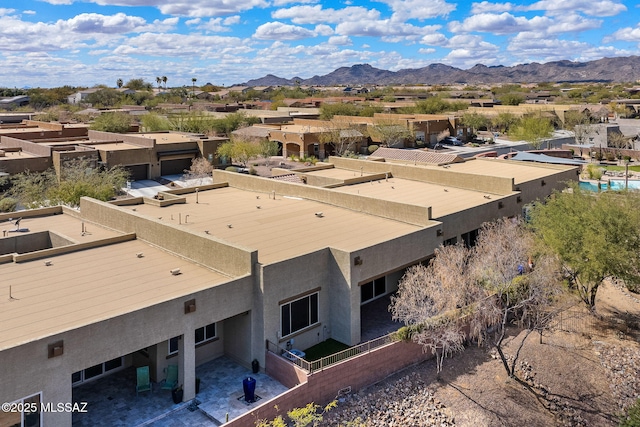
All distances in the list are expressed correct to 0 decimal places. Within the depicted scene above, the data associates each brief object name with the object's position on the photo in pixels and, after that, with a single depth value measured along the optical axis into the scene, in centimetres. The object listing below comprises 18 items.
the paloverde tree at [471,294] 2169
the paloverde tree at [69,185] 3562
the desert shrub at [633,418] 1609
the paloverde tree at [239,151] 5762
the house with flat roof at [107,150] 4794
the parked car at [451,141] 8200
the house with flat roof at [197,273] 1631
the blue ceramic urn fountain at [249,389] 1823
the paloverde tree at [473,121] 8756
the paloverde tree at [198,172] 5338
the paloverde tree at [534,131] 7457
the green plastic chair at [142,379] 1842
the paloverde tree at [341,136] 6900
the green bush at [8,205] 3753
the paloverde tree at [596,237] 2347
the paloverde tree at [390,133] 7338
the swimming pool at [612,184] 4925
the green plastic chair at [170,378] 1862
